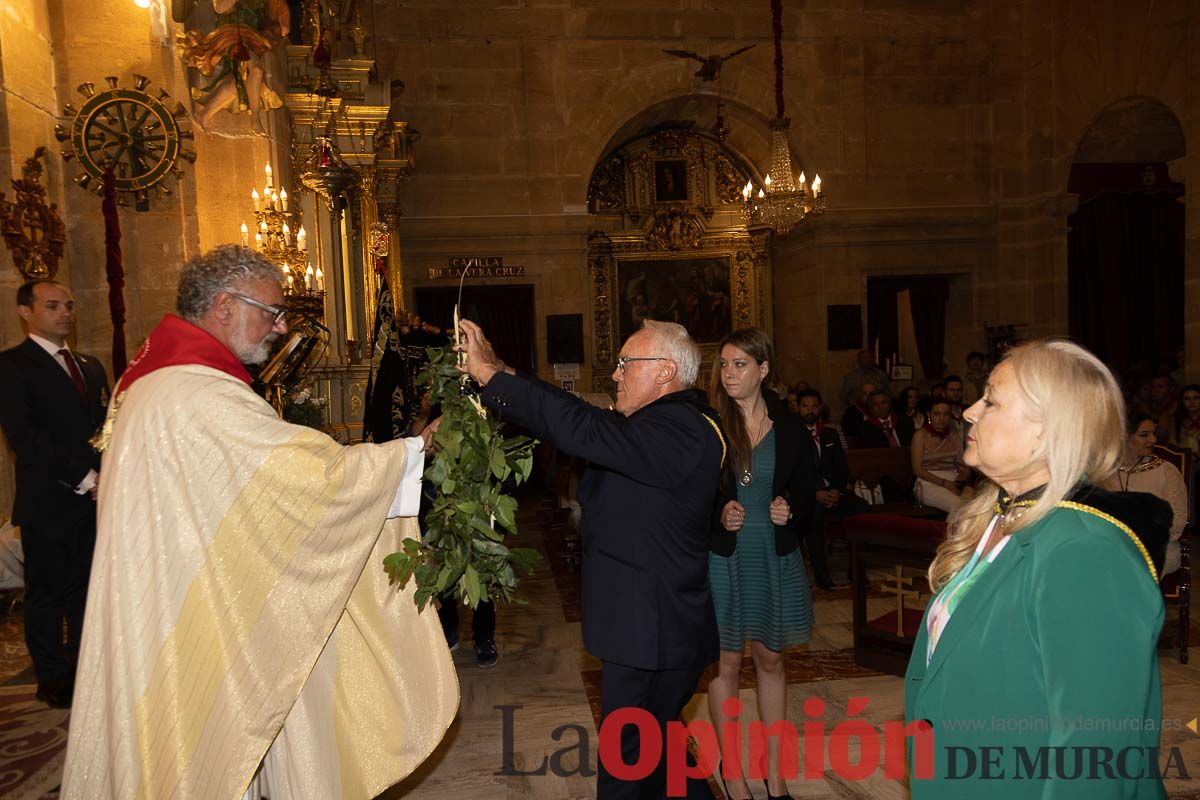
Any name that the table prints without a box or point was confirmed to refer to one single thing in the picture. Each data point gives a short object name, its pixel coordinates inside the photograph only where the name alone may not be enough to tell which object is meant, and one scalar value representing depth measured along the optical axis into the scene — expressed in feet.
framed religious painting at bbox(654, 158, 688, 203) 51.03
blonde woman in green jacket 4.58
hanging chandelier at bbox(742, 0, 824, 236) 31.22
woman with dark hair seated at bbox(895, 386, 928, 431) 30.89
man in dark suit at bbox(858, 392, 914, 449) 27.78
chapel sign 43.88
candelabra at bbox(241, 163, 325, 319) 19.11
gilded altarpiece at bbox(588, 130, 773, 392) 50.72
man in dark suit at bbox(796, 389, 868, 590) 17.42
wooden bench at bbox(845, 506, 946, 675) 14.65
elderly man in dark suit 7.56
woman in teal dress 10.47
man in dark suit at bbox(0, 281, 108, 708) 14.24
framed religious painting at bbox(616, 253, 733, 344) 50.72
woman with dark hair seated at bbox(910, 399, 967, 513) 21.90
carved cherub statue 19.61
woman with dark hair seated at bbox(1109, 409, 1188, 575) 14.78
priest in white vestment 7.39
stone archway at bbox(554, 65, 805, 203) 44.24
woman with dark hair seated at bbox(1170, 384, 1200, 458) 24.62
